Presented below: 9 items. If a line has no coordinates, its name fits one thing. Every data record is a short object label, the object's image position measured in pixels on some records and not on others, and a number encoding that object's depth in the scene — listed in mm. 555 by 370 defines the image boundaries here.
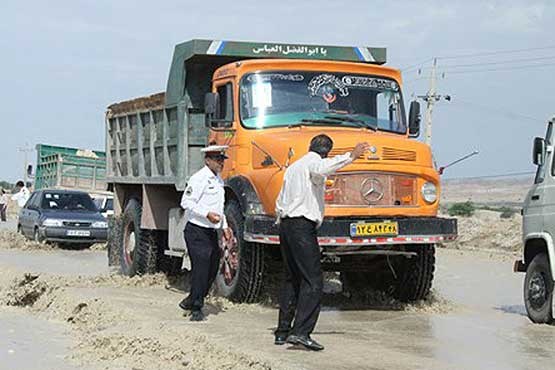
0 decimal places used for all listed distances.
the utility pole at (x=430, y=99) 50738
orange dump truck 10906
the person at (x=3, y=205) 37306
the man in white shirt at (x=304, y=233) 8680
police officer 10477
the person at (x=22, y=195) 30969
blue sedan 23828
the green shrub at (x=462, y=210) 43606
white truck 11031
